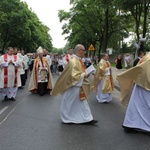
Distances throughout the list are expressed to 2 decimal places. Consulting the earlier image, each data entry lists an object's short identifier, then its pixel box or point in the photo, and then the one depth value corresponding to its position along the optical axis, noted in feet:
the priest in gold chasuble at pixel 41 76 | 23.69
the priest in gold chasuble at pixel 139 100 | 11.82
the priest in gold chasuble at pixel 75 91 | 13.36
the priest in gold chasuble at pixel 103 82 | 20.04
